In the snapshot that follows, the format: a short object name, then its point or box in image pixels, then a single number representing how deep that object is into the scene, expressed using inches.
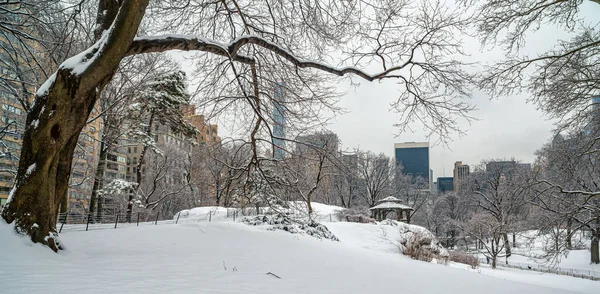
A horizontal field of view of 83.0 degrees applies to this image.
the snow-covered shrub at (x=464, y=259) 771.6
